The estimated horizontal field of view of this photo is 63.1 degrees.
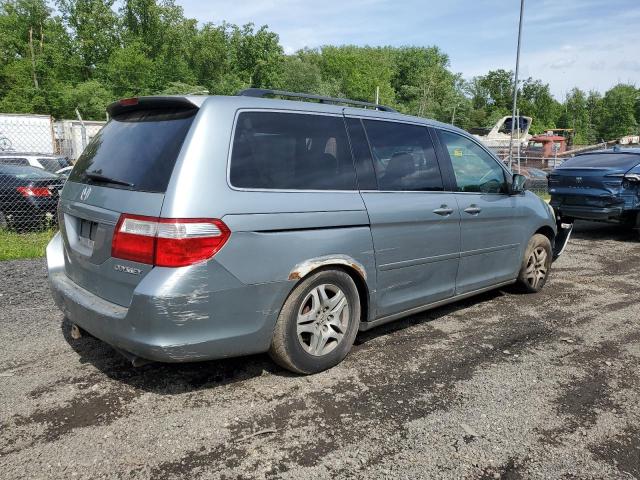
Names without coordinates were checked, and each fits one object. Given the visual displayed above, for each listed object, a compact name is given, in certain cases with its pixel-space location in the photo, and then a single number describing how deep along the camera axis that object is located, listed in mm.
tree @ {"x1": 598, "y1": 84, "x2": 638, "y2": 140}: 72812
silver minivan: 2840
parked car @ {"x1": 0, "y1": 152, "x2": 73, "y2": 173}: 12923
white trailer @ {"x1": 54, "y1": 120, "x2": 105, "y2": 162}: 25692
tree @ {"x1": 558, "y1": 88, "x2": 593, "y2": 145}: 79062
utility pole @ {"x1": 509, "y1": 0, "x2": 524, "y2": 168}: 13961
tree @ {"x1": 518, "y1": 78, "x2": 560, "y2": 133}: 84812
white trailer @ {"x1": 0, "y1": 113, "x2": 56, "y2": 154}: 25391
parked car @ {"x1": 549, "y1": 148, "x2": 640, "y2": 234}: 8859
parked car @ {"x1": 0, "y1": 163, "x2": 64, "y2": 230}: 8648
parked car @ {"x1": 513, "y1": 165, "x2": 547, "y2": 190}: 16141
